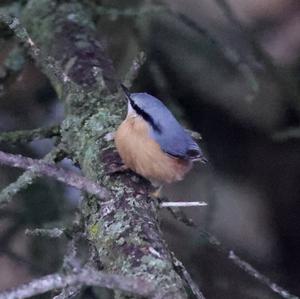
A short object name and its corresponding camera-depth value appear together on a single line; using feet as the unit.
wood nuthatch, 17.40
